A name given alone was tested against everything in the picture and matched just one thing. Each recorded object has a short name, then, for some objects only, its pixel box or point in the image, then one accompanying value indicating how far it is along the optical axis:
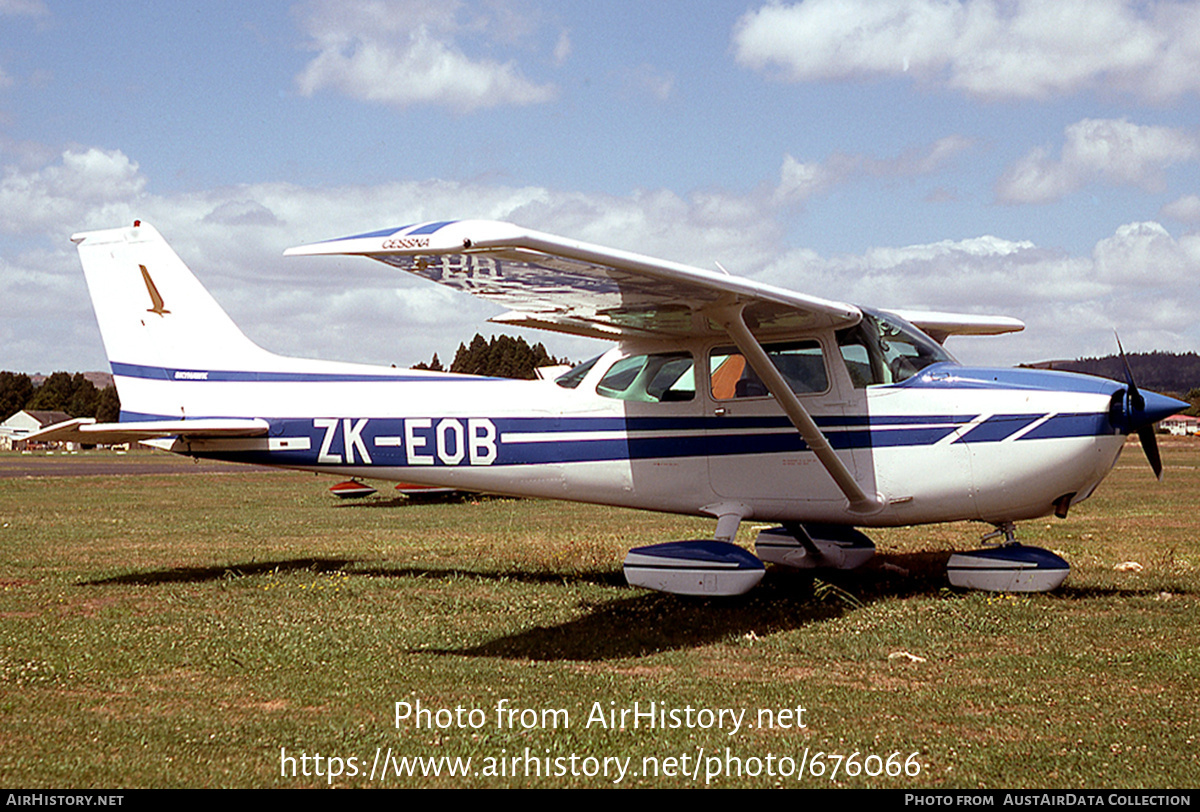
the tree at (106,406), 111.81
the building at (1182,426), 148.56
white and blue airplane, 8.19
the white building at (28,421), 117.01
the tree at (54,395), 131.38
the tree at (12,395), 132.45
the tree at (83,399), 125.81
